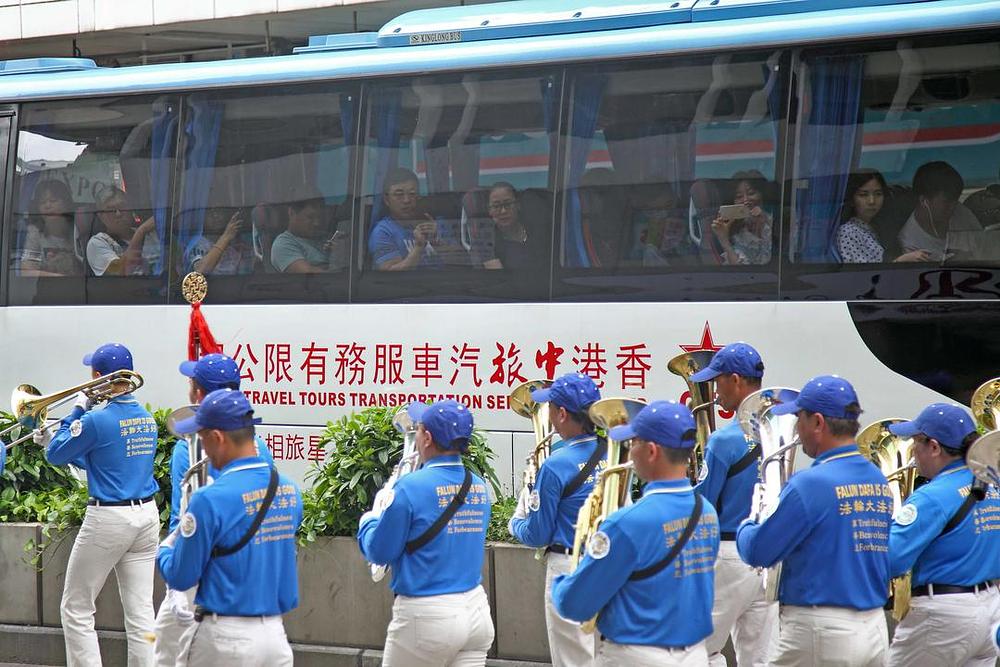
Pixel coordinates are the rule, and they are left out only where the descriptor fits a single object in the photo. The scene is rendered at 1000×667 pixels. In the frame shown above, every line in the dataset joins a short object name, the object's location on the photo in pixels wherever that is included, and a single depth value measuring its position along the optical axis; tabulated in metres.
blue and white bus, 18.77
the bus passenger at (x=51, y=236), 24.70
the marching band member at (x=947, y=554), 11.95
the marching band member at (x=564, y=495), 13.38
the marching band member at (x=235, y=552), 11.14
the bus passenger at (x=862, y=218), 18.98
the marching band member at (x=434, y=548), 12.01
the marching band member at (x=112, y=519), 16.17
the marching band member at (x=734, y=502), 13.66
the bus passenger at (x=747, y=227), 19.66
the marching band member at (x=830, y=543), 11.23
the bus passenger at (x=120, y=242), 24.02
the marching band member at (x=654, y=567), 10.04
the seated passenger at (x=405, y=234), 21.89
